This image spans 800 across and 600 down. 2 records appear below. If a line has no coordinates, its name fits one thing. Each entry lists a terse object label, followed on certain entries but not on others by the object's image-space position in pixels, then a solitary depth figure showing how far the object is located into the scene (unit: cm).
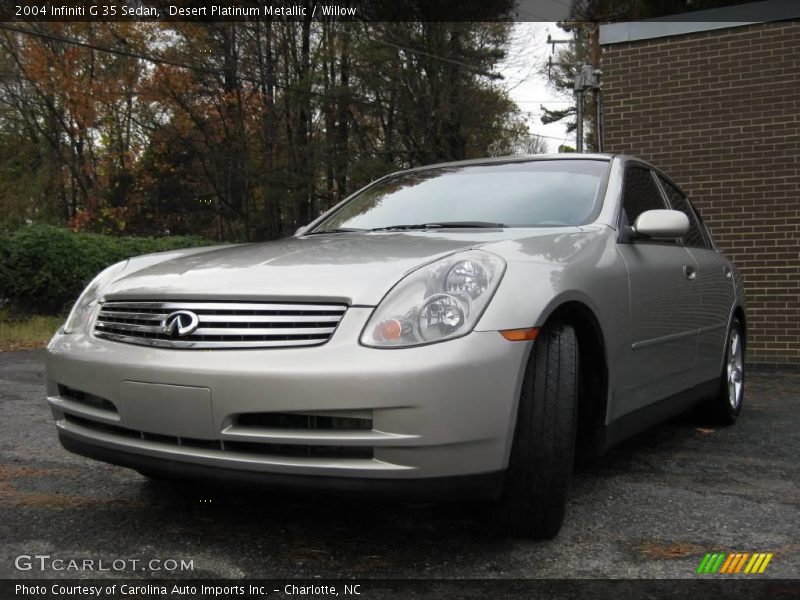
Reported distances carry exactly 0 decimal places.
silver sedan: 230
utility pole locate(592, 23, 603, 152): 1984
